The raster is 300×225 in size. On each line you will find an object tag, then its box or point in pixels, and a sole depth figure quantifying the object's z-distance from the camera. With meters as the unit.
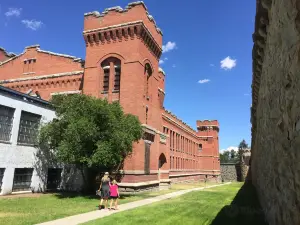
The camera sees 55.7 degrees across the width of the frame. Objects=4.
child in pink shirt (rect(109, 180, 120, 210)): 14.29
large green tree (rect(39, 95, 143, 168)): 17.81
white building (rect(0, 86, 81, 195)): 18.39
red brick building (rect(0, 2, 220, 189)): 24.94
